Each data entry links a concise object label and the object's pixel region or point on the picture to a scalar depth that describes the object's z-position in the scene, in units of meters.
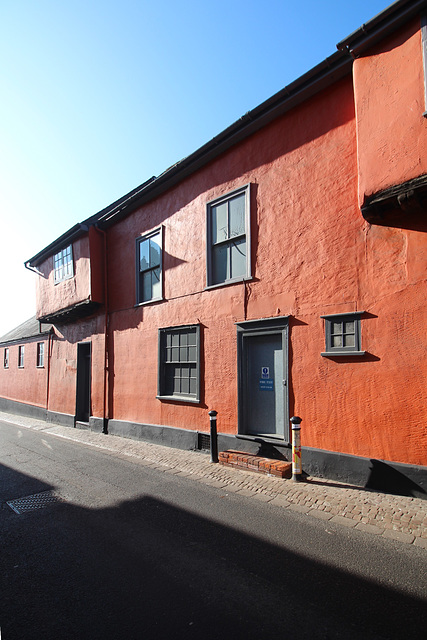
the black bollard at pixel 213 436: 7.59
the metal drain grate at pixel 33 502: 5.09
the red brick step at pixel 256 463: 6.28
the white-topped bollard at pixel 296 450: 6.09
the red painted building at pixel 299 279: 5.37
